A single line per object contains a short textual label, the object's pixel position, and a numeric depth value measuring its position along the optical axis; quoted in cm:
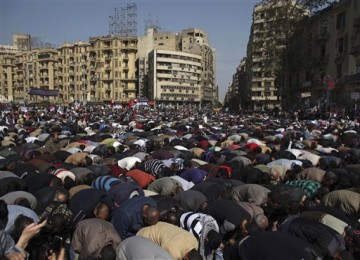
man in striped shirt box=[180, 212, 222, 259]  493
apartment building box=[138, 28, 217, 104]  9938
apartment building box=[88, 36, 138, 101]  8938
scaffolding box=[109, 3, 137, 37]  8994
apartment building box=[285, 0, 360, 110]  3488
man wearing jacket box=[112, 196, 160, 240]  542
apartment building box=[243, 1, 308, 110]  4256
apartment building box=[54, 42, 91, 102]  9369
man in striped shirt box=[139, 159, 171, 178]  882
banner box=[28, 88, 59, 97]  3503
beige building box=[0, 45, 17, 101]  10850
